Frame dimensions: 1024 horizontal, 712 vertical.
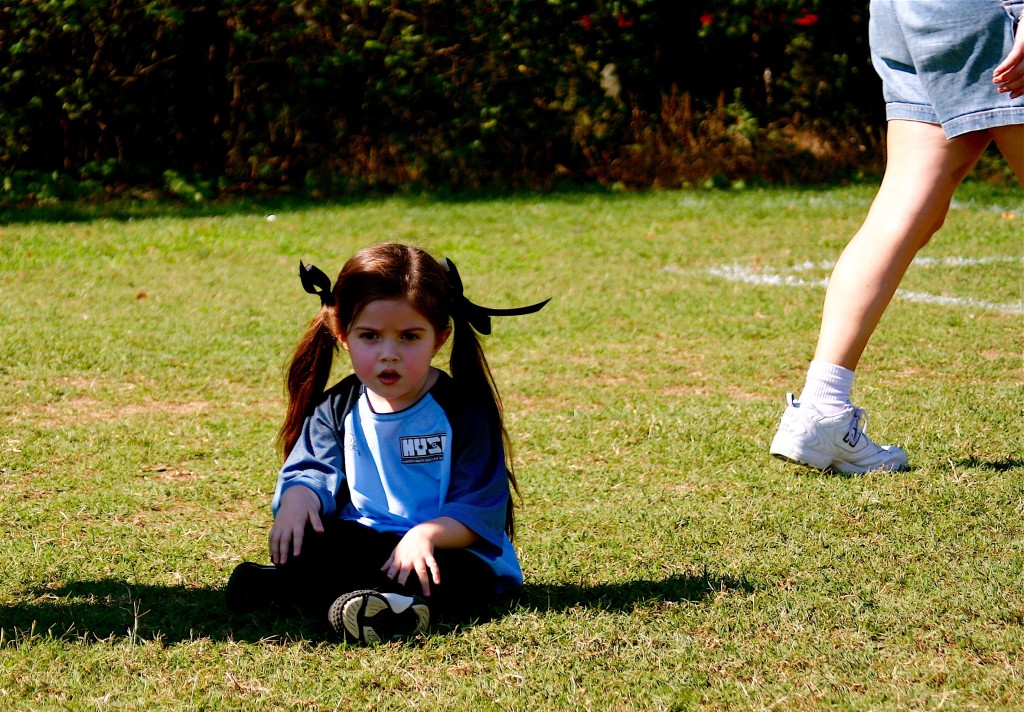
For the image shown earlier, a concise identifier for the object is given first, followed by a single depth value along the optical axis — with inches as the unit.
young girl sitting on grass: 218.7
